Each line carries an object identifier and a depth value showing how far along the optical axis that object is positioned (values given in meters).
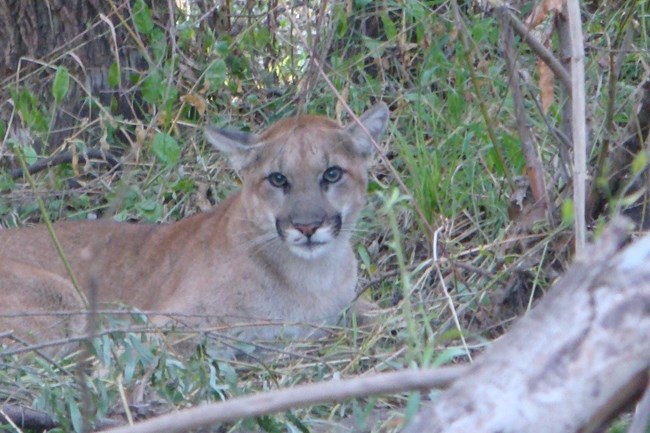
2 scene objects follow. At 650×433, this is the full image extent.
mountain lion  10.92
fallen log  3.93
